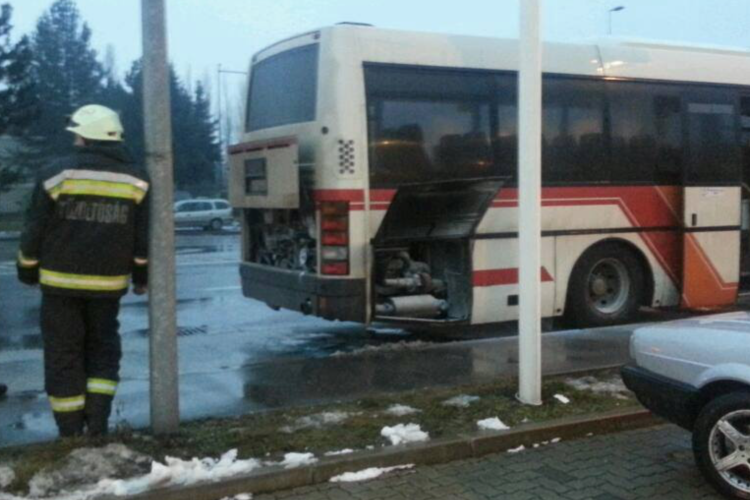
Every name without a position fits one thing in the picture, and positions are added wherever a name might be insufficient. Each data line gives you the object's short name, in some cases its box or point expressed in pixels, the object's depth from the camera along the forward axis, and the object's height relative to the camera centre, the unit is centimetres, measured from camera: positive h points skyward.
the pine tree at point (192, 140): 5369 +396
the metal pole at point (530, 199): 642 -1
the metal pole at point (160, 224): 548 -13
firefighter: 529 -32
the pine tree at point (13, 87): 3672 +507
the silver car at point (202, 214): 4225 -53
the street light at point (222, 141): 6199 +457
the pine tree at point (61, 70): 4681 +785
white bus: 854 +22
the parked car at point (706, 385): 476 -109
